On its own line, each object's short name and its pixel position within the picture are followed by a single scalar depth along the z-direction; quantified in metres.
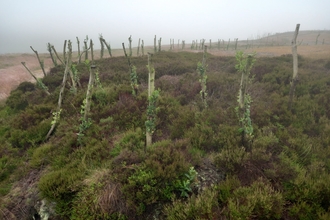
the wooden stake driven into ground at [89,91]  7.19
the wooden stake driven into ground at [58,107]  7.73
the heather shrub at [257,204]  3.66
